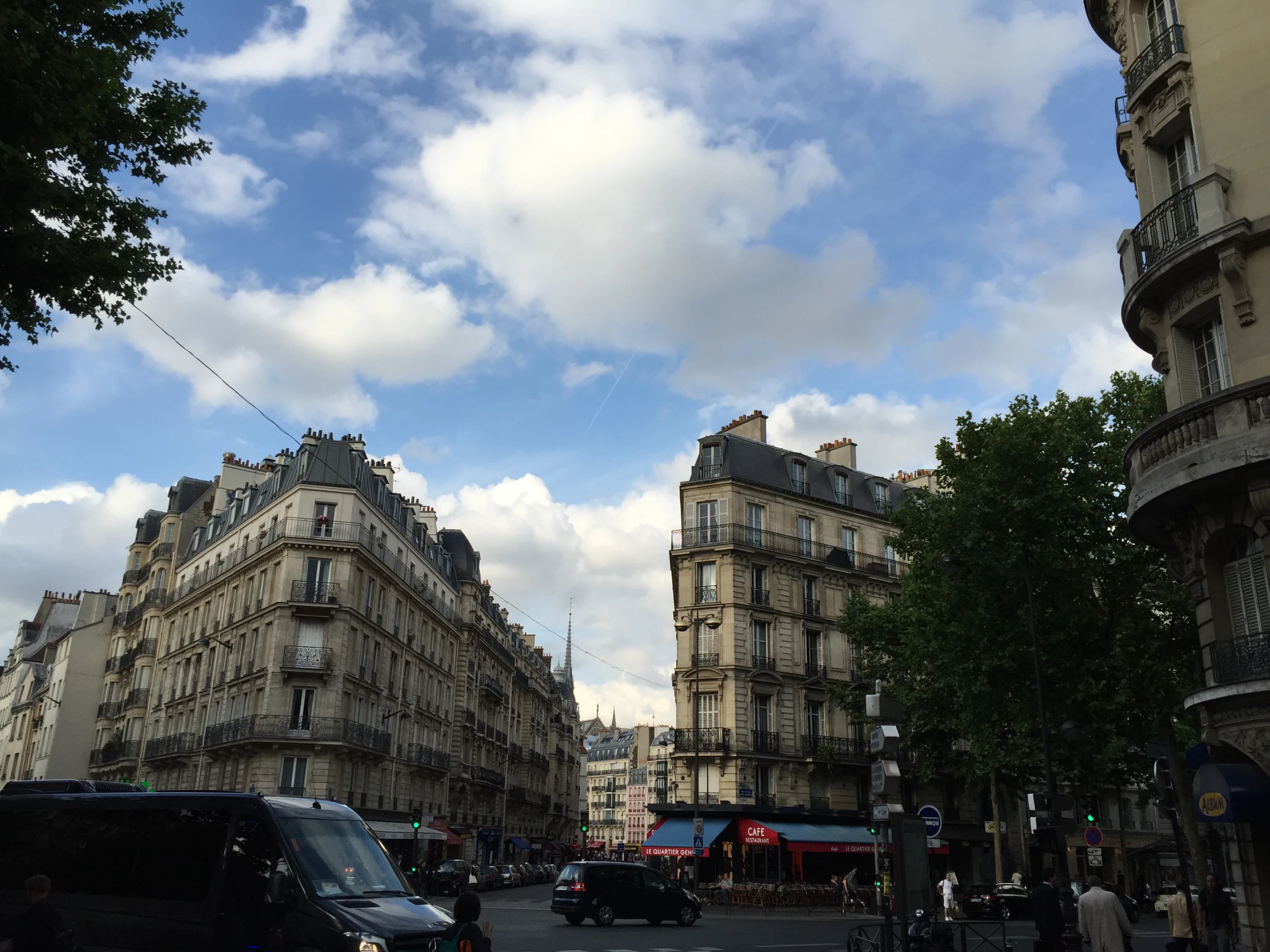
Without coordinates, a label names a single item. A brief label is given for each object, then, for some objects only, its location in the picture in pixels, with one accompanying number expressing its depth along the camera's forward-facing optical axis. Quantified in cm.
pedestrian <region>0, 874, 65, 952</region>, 699
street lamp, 3622
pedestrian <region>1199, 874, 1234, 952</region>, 1383
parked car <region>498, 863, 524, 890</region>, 4694
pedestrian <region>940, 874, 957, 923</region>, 2692
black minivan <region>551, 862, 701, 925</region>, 2433
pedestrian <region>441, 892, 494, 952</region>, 678
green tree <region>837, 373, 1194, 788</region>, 2342
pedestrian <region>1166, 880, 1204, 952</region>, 1485
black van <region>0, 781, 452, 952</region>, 842
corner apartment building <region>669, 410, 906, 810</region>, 3944
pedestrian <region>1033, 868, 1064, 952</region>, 1264
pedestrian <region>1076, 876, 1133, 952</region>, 1157
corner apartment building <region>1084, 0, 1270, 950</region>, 1268
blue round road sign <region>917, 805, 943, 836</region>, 1466
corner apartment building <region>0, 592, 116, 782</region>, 5812
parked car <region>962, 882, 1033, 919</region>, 3038
